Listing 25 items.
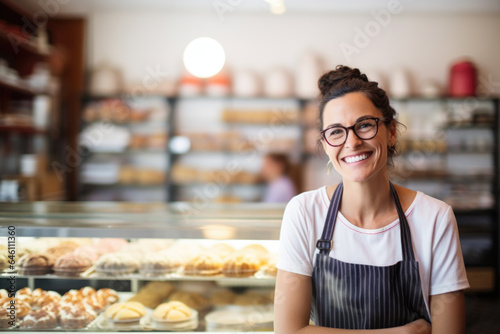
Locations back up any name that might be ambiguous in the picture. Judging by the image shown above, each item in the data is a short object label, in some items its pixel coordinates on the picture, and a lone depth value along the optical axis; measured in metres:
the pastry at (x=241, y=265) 1.70
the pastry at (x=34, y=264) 1.68
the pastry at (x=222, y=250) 1.68
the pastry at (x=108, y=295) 1.73
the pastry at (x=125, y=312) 1.69
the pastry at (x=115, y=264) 1.70
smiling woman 1.18
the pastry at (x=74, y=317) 1.68
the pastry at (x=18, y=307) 1.66
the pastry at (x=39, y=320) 1.66
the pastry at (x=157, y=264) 1.72
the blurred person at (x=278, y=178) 4.04
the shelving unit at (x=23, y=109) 3.78
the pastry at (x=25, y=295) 1.68
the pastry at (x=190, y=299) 1.75
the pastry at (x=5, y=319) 1.66
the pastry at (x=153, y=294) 1.74
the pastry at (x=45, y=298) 1.69
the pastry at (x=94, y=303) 1.70
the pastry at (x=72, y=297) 1.70
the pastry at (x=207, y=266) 1.72
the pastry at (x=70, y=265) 1.69
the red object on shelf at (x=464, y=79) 4.82
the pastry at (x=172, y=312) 1.70
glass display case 1.66
